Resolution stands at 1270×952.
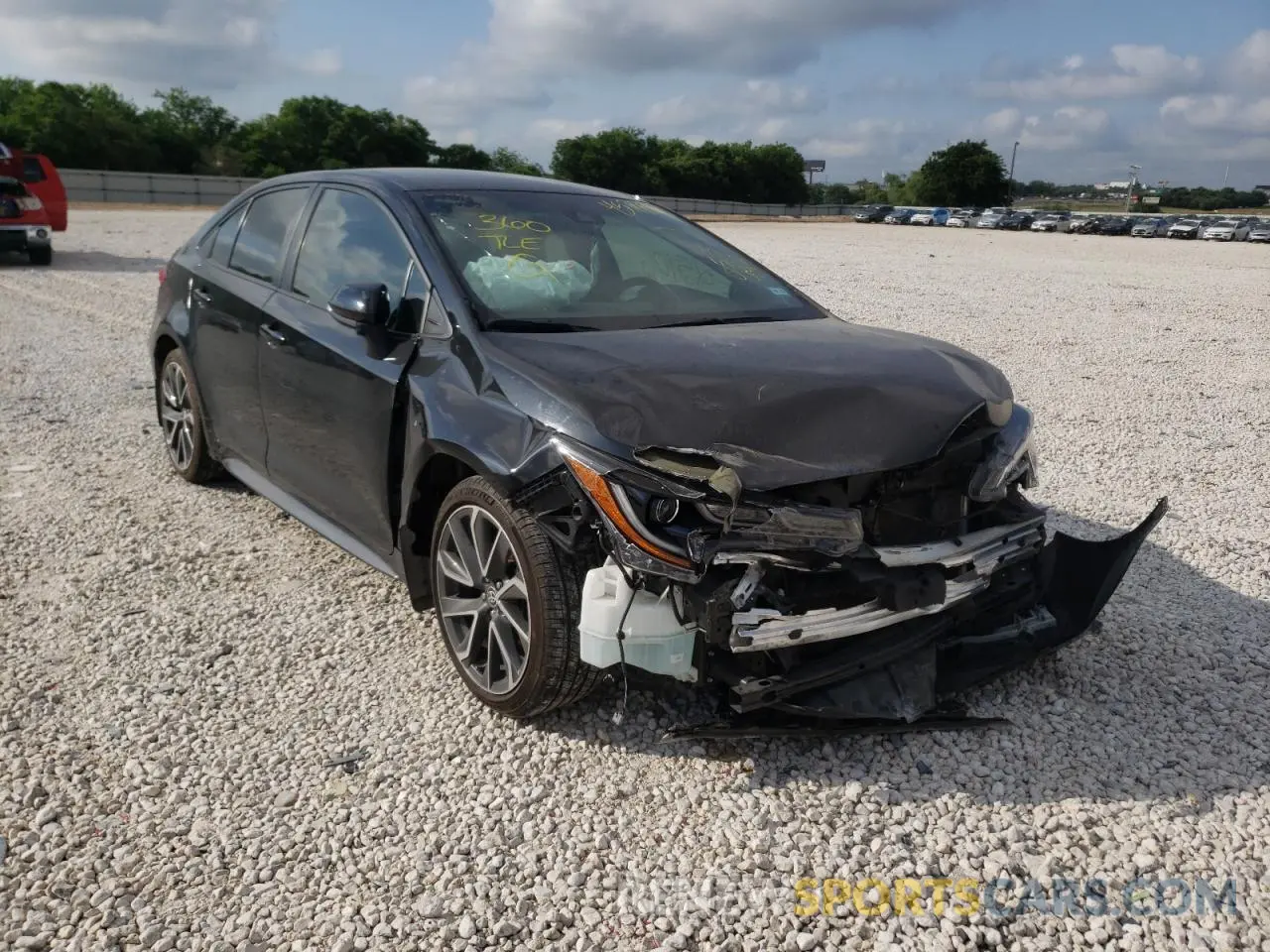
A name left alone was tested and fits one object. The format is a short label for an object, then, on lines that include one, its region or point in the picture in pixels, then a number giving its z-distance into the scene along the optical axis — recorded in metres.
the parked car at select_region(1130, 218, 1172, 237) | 49.86
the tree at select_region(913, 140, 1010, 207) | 100.00
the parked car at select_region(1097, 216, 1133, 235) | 53.47
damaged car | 2.74
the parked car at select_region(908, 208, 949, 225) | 61.94
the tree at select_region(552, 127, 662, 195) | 84.88
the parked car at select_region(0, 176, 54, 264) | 16.17
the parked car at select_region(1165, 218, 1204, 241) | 47.69
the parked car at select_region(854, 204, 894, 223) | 67.25
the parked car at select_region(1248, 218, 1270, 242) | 42.53
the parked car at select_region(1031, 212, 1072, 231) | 55.59
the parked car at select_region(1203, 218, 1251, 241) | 44.53
